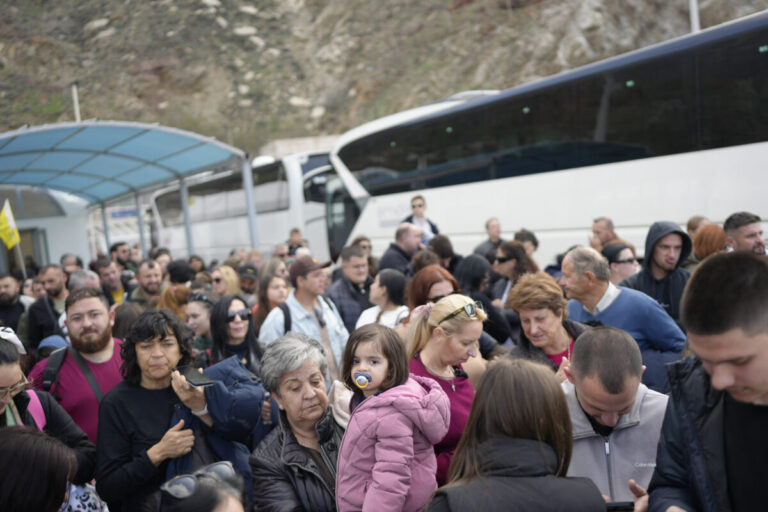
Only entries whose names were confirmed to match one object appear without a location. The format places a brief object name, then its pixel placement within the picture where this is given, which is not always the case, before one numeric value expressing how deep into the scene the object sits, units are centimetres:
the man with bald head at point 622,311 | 396
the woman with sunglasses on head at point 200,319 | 556
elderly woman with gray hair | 303
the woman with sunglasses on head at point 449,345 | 352
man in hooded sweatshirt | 512
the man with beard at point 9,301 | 764
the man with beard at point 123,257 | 1243
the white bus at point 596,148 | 919
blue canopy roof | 1087
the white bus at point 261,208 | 2167
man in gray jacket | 264
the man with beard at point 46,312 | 673
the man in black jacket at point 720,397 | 178
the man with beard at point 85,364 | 411
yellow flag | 905
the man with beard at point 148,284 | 779
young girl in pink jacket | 255
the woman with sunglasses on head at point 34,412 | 321
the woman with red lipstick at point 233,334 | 492
